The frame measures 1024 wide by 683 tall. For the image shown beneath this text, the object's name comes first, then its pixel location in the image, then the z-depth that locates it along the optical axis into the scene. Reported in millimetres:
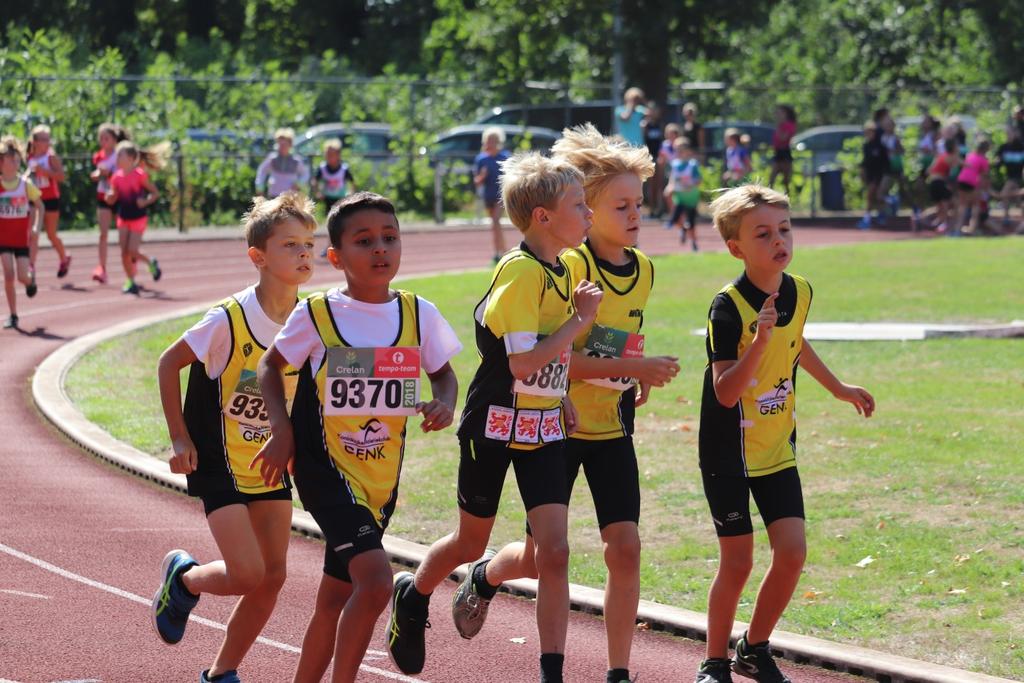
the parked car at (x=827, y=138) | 40719
